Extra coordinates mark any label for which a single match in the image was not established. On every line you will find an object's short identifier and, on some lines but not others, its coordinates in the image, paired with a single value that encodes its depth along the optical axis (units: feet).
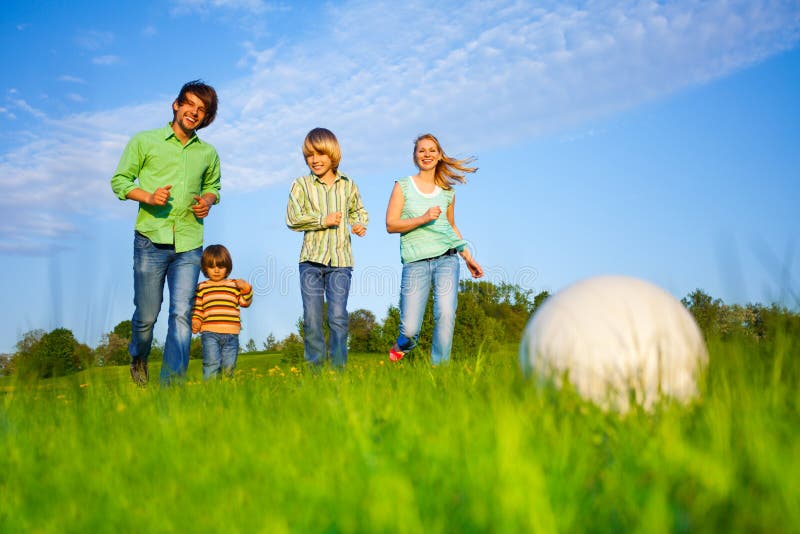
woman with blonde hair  23.25
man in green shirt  22.74
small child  27.14
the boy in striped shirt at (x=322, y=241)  23.52
